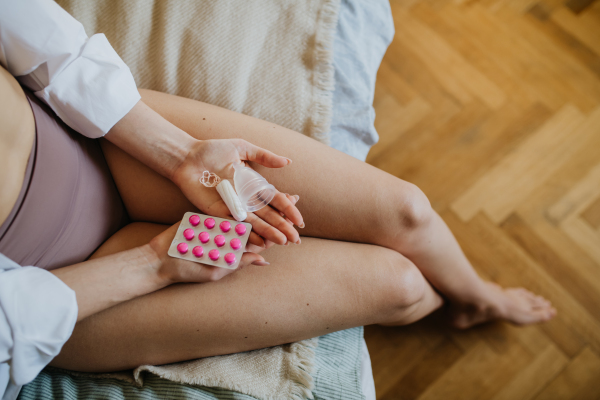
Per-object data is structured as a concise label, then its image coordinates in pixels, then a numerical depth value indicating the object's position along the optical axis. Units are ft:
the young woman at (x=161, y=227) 1.97
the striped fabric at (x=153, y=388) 2.26
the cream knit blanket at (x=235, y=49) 2.81
